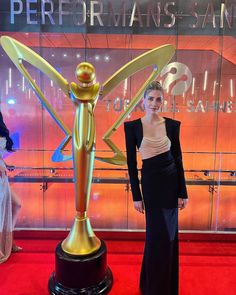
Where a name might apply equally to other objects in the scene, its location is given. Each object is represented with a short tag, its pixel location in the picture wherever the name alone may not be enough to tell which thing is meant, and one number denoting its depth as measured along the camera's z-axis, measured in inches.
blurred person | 85.1
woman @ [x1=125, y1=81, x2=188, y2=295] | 60.5
